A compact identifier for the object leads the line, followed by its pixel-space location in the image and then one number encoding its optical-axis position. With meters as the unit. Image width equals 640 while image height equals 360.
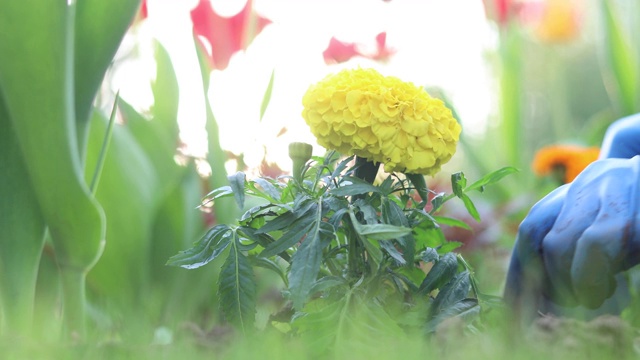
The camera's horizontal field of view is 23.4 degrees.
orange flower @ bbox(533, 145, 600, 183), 1.36
